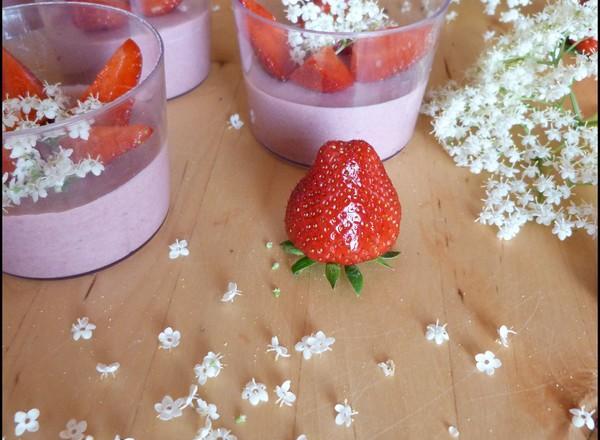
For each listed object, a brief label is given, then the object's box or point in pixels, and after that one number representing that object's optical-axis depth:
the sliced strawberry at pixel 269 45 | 0.28
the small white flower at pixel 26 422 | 0.23
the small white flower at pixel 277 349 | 0.24
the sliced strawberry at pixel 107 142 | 0.24
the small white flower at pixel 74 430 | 0.23
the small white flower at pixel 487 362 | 0.24
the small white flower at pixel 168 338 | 0.24
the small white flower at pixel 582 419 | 0.23
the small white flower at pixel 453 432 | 0.23
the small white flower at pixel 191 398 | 0.23
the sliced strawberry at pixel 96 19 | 0.28
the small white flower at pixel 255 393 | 0.23
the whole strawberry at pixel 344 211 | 0.25
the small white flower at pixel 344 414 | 0.23
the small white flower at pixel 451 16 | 0.39
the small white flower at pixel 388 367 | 0.24
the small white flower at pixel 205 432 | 0.22
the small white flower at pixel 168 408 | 0.23
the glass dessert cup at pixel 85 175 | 0.24
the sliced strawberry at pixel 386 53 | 0.27
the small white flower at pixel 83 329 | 0.25
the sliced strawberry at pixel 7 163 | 0.23
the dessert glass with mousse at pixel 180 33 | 0.32
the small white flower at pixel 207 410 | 0.23
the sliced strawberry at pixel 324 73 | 0.28
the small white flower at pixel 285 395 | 0.23
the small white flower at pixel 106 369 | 0.24
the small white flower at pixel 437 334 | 0.25
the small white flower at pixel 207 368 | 0.24
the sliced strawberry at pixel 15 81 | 0.26
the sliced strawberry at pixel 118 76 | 0.26
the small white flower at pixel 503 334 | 0.25
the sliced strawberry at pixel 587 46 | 0.31
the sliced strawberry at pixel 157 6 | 0.32
